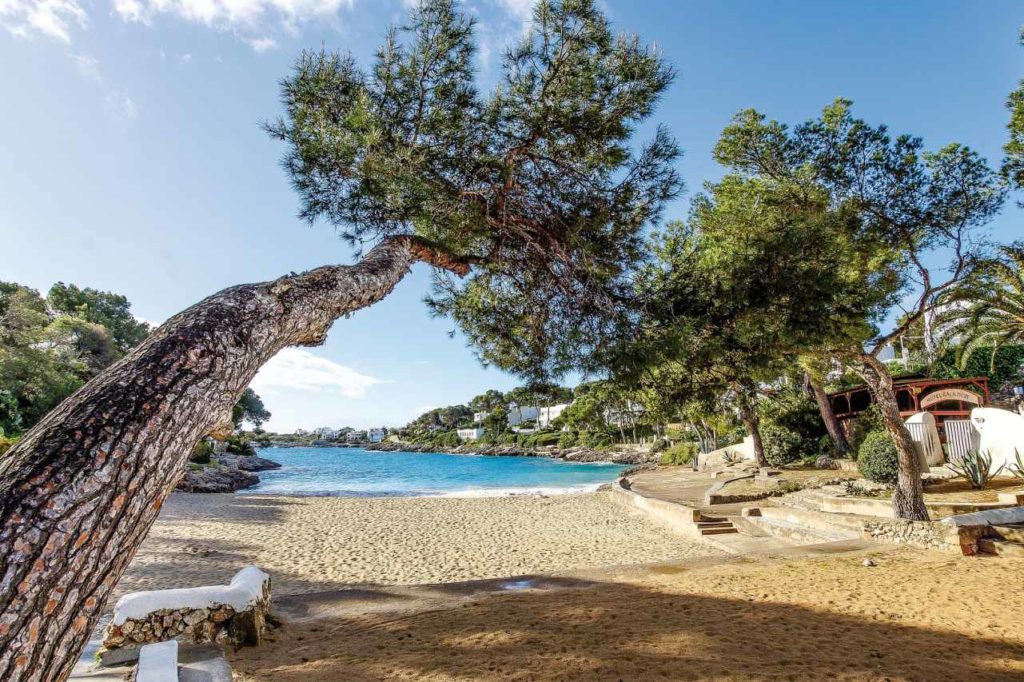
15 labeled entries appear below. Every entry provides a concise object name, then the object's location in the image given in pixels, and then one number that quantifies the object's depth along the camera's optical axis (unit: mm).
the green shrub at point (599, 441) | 62766
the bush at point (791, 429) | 21297
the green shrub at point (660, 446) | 46250
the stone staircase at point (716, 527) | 11922
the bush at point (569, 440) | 71250
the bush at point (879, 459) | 12094
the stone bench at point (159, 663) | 3154
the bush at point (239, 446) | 51500
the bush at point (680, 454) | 34000
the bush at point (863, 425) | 18111
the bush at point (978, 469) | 11289
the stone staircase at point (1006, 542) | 6570
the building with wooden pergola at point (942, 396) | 15602
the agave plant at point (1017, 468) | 10523
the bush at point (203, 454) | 31712
